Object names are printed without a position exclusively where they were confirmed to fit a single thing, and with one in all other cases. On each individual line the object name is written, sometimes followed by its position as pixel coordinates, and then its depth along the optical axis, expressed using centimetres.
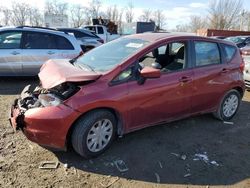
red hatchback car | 245
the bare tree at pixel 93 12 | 3203
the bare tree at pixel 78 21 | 3015
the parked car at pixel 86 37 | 951
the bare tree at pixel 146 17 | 4015
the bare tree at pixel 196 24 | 4132
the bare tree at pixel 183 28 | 4306
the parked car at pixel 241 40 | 1256
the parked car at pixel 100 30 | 1481
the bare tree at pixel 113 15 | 3438
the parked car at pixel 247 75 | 530
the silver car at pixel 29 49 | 503
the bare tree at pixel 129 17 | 3799
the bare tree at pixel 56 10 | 2880
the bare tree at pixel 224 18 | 3569
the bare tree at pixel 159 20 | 4231
